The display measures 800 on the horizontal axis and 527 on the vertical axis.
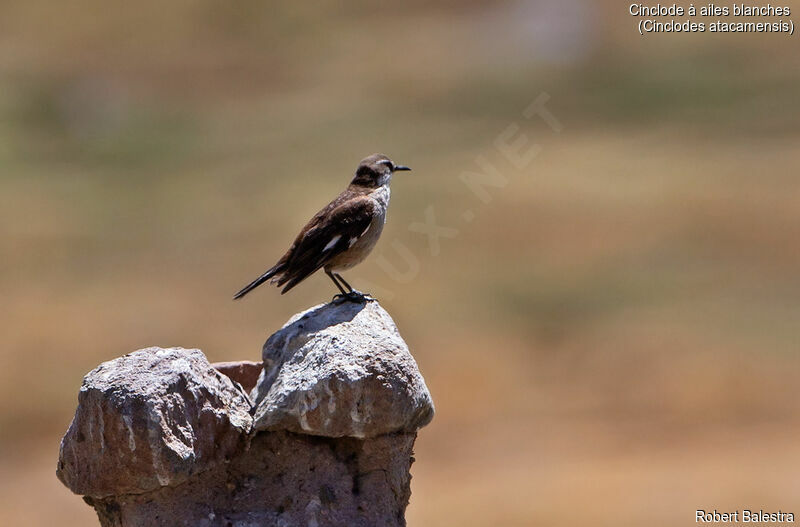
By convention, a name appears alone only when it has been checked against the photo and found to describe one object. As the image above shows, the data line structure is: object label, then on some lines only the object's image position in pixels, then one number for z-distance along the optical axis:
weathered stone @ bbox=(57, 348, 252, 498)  17.28
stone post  17.44
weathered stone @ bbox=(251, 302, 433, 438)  17.97
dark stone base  18.53
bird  21.84
